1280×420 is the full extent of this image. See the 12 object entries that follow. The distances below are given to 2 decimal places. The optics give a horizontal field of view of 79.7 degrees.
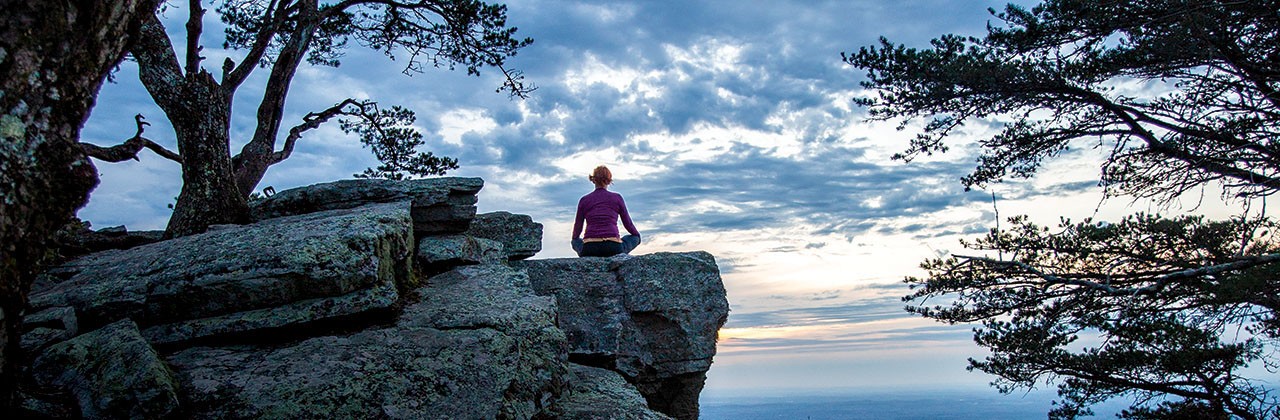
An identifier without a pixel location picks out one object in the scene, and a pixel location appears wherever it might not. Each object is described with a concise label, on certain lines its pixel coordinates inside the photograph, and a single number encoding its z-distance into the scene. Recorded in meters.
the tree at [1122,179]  12.02
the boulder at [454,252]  9.11
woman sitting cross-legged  11.39
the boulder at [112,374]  5.43
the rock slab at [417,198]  9.78
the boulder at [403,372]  5.66
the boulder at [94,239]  9.98
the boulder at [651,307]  9.93
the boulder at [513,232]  10.68
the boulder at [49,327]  6.39
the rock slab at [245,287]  6.70
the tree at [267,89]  11.37
